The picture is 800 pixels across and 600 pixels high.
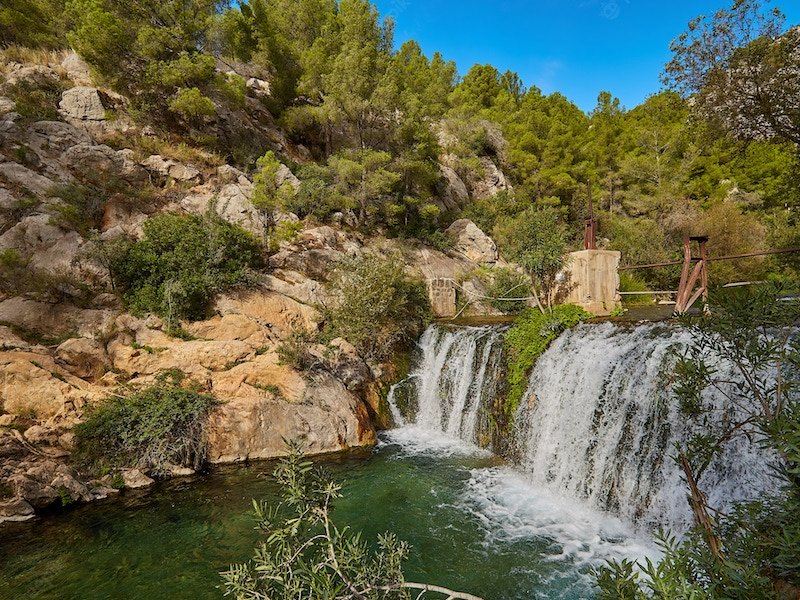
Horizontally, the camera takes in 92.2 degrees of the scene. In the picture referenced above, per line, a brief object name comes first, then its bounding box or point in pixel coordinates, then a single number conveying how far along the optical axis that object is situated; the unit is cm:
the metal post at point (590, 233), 1181
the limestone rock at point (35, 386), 824
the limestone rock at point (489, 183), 3092
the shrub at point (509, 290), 1777
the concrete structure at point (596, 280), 1164
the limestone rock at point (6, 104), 1536
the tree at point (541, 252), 1287
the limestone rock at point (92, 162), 1488
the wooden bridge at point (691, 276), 898
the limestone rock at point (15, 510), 711
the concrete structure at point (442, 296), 1752
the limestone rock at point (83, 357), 955
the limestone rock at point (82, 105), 1672
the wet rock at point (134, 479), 849
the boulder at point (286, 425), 963
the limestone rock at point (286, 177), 1897
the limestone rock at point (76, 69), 1842
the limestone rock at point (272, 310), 1250
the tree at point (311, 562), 221
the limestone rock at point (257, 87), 2396
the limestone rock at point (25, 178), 1333
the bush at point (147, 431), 852
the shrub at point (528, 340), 1009
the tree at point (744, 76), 863
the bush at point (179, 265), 1155
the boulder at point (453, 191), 2820
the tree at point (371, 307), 1237
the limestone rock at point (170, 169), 1680
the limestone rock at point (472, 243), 2367
